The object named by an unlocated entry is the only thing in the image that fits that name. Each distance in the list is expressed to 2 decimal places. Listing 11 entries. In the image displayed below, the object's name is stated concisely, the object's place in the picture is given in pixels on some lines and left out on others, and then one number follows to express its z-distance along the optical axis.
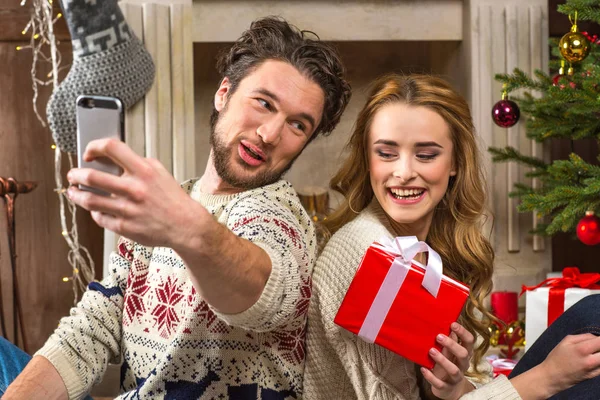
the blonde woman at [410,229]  1.34
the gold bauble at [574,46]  2.39
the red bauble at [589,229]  2.45
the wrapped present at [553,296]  2.13
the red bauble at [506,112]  2.71
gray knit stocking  2.69
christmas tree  2.41
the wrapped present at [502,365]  2.45
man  1.03
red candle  2.86
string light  2.94
